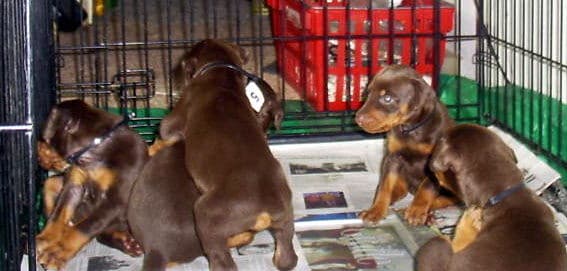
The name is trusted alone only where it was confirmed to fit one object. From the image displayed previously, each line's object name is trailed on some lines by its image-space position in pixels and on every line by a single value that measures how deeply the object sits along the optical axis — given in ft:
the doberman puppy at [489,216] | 6.26
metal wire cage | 10.50
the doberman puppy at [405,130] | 8.45
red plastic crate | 11.59
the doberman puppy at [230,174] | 7.06
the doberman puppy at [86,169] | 7.84
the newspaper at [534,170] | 9.20
